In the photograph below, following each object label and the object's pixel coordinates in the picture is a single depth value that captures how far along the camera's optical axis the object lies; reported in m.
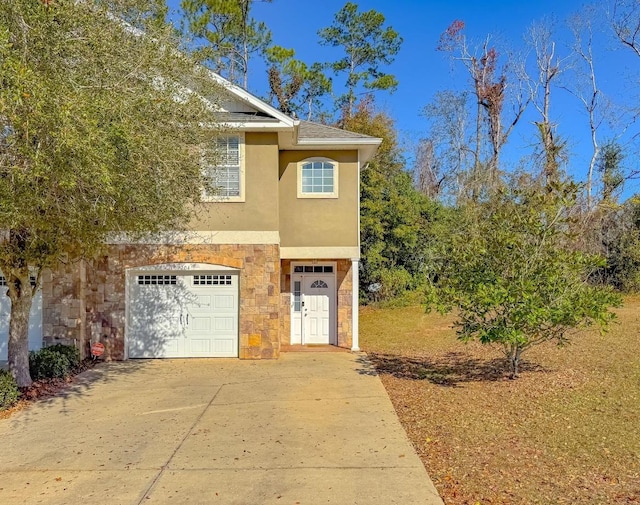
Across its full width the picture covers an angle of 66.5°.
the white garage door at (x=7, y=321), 12.40
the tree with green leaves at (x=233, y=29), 27.80
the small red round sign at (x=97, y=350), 12.18
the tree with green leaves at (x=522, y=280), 8.52
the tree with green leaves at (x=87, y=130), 5.63
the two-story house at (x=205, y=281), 12.41
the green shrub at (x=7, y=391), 8.32
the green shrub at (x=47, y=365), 10.34
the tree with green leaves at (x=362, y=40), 31.53
